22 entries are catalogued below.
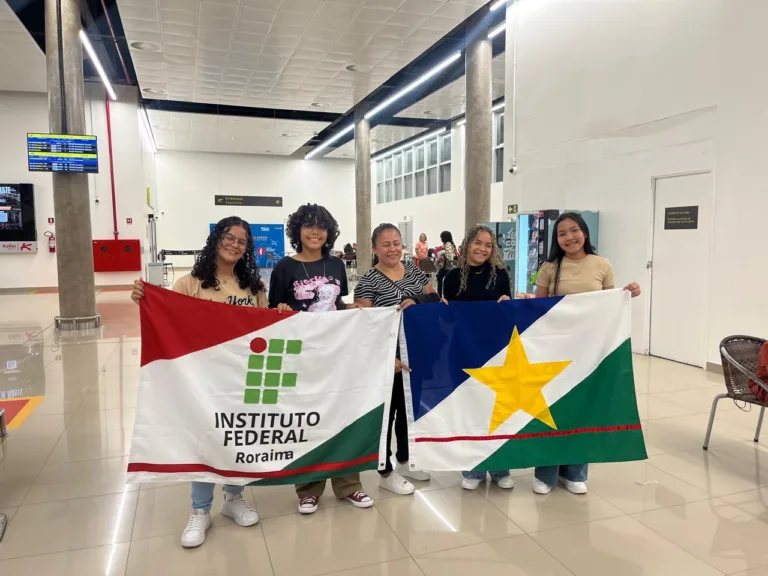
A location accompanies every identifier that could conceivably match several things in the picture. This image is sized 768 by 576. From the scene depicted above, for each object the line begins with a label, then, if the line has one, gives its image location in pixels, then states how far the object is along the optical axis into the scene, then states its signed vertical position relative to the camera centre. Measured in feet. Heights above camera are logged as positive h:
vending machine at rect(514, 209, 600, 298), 21.40 +0.29
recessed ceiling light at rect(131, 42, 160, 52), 27.61 +10.66
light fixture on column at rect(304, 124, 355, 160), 54.82 +12.25
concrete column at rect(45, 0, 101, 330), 24.06 +2.71
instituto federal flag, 7.59 -2.12
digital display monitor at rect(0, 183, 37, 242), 39.06 +2.72
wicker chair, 10.12 -2.35
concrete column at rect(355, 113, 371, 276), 48.93 +5.43
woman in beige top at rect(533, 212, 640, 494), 9.11 -0.52
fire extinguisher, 40.34 +0.73
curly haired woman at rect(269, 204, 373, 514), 8.51 -0.55
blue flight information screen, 24.04 +4.38
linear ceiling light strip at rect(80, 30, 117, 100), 29.94 +11.51
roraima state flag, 8.52 -2.23
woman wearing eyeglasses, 7.85 -0.53
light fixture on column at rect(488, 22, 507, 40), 28.65 +11.88
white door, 17.54 -0.77
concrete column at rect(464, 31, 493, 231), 30.04 +6.77
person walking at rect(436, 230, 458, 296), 32.30 -0.26
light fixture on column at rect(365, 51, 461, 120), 34.19 +12.21
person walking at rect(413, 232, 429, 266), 35.42 -0.34
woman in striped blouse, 8.60 -0.69
